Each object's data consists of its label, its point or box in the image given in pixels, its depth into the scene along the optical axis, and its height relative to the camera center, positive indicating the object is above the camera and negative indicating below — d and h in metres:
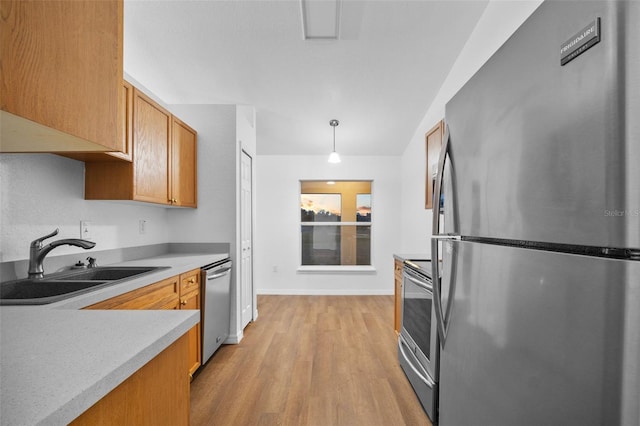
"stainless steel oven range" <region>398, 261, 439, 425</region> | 1.80 -0.82
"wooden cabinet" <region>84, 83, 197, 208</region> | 2.17 +0.38
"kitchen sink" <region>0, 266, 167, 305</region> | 1.52 -0.38
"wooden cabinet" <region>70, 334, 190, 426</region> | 0.61 -0.42
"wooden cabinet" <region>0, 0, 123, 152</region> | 0.69 +0.35
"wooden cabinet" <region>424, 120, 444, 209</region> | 2.87 +0.59
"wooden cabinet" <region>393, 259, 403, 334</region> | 2.95 -0.78
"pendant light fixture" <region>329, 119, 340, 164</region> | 3.86 +1.07
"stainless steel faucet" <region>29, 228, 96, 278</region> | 1.66 -0.22
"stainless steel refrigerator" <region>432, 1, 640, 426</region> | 0.55 -0.03
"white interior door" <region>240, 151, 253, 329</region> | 3.40 -0.29
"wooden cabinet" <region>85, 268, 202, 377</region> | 1.61 -0.53
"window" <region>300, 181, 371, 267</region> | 5.52 -0.14
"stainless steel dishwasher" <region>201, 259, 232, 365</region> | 2.54 -0.81
